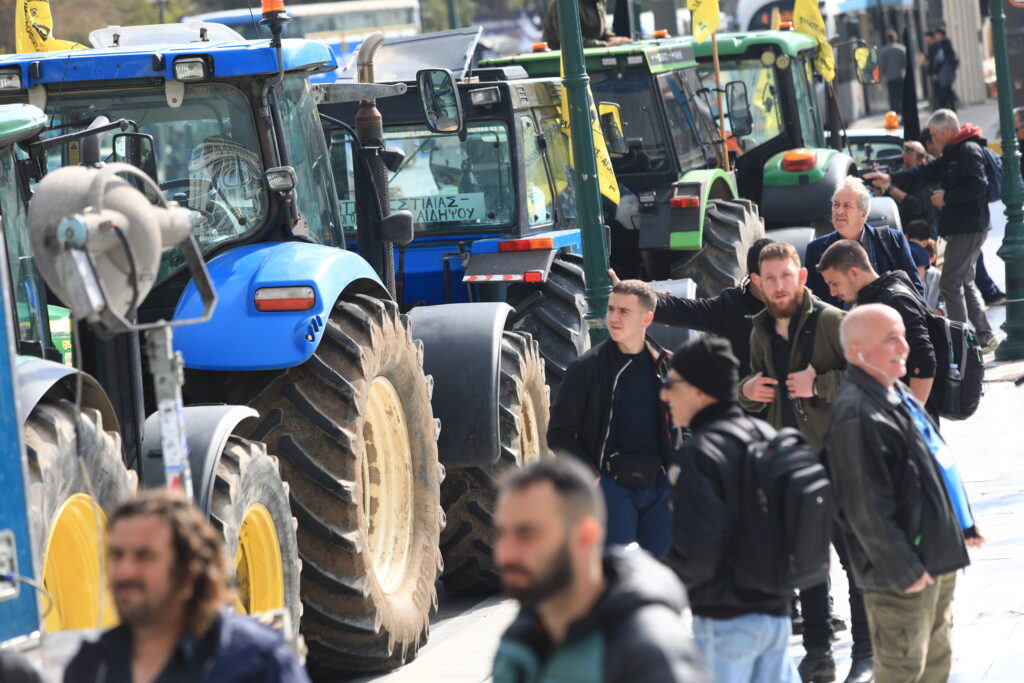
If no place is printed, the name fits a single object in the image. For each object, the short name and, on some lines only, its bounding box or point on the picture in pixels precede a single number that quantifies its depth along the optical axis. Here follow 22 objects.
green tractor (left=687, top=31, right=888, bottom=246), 28.34
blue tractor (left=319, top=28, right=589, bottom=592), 17.36
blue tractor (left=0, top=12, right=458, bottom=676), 12.58
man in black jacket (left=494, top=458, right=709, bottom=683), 6.32
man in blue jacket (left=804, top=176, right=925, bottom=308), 15.80
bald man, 10.46
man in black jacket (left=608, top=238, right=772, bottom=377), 14.45
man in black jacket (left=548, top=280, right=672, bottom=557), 13.08
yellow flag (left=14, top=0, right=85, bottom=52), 18.17
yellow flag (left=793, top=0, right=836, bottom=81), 31.45
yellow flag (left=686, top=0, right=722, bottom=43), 25.20
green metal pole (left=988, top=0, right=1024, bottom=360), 28.89
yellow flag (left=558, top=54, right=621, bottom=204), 18.41
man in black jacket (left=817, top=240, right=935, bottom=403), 13.33
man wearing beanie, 9.46
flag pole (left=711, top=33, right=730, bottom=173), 26.05
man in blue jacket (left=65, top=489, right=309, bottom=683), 6.57
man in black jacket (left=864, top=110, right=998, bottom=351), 27.66
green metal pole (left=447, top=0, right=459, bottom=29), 51.94
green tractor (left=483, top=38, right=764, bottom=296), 23.55
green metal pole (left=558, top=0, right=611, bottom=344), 16.66
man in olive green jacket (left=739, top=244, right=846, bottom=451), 12.83
